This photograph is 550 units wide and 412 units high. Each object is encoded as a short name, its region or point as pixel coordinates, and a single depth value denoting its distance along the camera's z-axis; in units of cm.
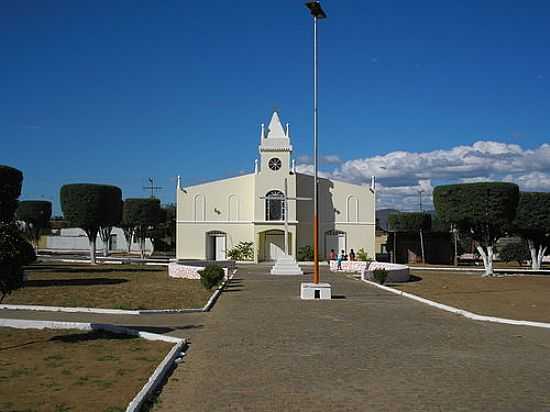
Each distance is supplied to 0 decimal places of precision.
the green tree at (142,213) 5806
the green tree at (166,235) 7262
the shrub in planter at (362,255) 4809
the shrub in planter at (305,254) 4688
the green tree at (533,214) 4178
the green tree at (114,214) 4597
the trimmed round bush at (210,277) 2325
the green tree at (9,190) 2960
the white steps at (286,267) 3478
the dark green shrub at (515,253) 5644
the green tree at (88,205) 4462
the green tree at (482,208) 3688
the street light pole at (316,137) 2044
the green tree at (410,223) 5850
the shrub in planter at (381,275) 2732
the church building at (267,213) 4812
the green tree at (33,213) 6550
